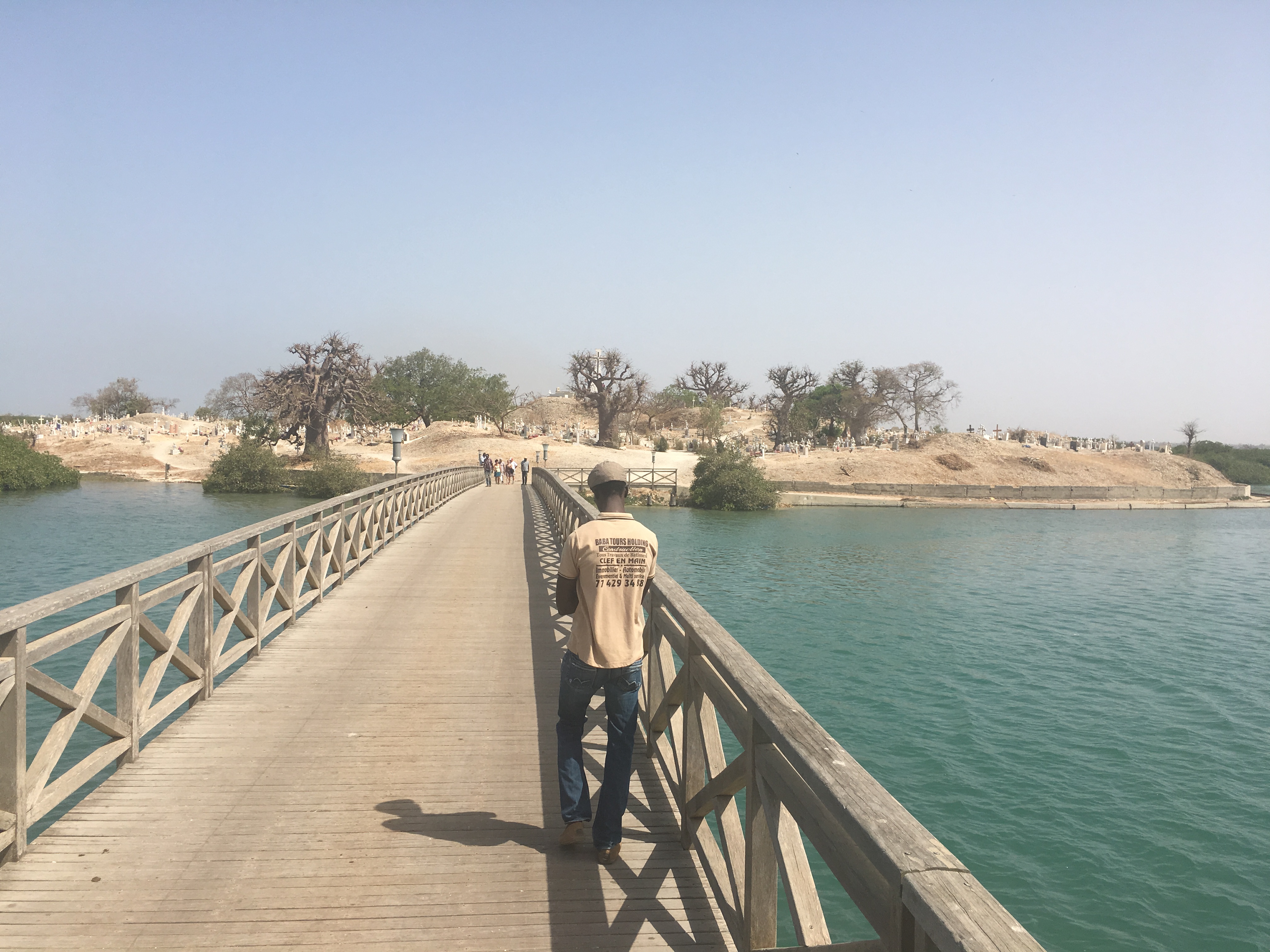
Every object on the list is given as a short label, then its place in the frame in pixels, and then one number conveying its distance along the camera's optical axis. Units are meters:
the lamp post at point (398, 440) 29.05
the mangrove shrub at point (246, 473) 51.41
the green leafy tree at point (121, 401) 120.12
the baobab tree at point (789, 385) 94.12
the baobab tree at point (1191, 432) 91.56
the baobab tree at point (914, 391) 98.88
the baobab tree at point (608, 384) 74.19
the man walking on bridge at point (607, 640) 3.78
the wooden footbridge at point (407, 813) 2.76
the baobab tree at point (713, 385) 111.94
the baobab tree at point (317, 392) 57.84
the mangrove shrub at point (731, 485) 51.97
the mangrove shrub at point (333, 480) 46.72
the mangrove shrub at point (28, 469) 49.72
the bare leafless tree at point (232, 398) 114.56
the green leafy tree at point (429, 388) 85.25
